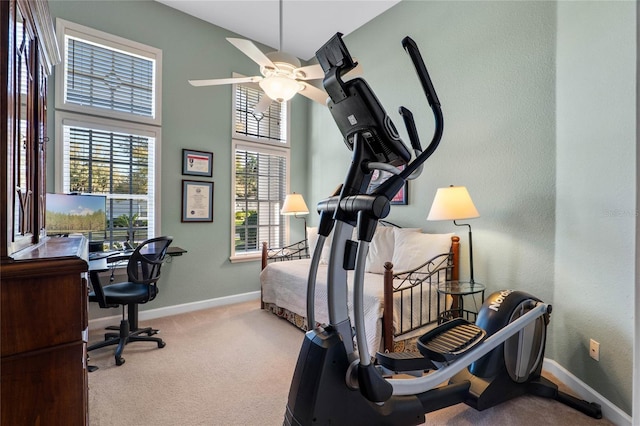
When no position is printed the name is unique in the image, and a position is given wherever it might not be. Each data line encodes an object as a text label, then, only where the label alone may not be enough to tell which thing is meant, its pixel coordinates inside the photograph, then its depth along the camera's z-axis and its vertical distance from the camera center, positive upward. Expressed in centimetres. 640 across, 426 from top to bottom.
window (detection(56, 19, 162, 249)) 305 +90
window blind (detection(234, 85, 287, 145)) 425 +136
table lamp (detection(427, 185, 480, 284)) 245 +7
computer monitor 249 -3
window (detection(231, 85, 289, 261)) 424 +56
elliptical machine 129 -34
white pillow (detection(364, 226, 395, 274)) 322 -41
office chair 256 -71
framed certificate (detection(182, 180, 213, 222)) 374 +13
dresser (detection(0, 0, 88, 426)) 89 -30
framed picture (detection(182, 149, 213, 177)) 372 +61
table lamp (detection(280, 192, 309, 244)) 394 +9
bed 231 -66
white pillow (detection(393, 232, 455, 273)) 285 -34
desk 235 -44
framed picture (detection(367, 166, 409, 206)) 350 +18
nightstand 249 -79
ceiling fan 223 +109
